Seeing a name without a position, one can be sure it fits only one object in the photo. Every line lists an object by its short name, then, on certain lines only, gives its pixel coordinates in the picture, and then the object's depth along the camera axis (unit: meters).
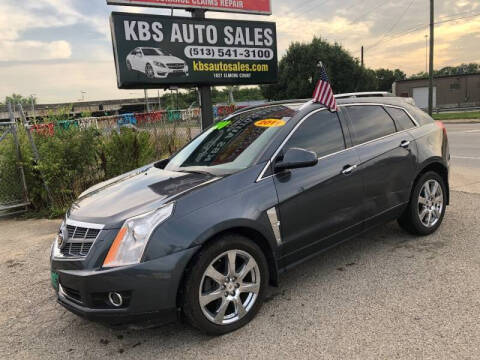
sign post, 8.66
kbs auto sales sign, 7.51
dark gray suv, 2.67
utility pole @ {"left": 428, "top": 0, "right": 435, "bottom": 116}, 24.50
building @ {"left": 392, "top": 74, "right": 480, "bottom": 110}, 51.12
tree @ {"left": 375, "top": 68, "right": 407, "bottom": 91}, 90.23
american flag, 3.91
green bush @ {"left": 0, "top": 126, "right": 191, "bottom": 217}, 6.96
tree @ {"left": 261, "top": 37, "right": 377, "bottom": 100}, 44.09
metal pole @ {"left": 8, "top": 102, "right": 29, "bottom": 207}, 7.04
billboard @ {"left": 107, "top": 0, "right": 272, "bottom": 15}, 7.59
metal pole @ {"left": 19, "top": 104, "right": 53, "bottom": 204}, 6.93
